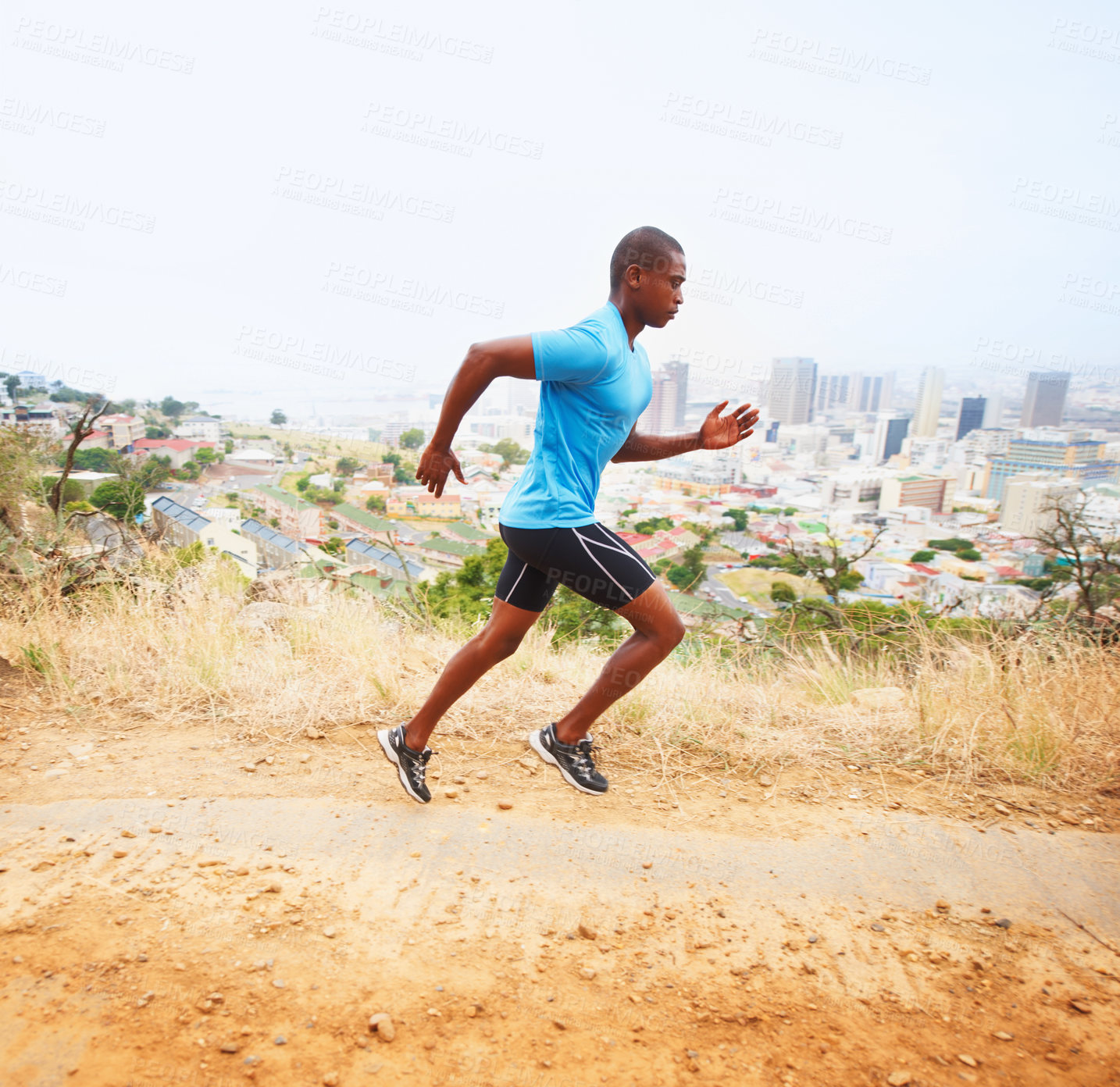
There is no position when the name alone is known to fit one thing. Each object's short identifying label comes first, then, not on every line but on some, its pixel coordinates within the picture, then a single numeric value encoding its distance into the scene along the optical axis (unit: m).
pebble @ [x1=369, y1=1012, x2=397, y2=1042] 1.60
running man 2.20
